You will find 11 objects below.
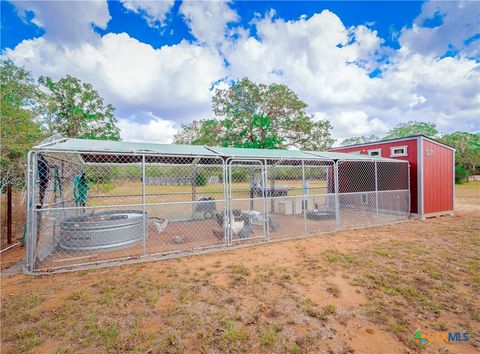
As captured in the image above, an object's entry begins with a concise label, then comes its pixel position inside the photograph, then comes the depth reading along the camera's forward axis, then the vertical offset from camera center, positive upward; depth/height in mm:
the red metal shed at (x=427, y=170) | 8992 +312
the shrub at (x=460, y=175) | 29859 +304
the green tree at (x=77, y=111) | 15430 +5134
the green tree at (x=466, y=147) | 34125 +4862
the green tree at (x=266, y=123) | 19328 +4931
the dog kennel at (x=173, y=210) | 4539 -1073
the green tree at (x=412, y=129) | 41438 +9730
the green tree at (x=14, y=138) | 7836 +1660
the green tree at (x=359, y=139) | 66062 +12581
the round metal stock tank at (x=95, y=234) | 5117 -1291
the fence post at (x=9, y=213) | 5370 -794
